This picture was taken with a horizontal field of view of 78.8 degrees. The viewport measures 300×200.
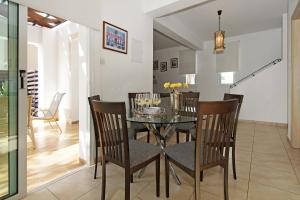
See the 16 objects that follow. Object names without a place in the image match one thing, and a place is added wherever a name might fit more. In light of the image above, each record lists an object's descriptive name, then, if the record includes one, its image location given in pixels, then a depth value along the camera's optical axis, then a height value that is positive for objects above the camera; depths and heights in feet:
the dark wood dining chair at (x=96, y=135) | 6.74 -1.34
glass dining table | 5.86 -0.69
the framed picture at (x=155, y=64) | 28.25 +5.48
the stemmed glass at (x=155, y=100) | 7.66 -0.01
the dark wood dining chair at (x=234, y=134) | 6.52 -1.28
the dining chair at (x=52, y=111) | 12.58 -0.82
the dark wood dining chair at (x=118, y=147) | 4.64 -1.32
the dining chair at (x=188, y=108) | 7.88 -0.39
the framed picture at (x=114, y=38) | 8.91 +3.20
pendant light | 12.32 +4.00
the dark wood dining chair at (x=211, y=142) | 4.34 -1.09
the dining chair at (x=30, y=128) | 10.09 -1.61
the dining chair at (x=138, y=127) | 8.25 -1.27
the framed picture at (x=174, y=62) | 26.03 +5.36
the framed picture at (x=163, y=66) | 27.08 +4.98
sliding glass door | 5.43 +0.02
